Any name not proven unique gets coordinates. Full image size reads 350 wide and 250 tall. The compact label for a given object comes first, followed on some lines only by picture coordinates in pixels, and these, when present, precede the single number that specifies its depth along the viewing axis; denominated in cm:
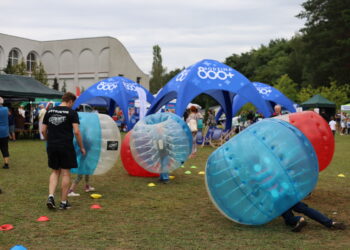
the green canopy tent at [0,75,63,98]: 1961
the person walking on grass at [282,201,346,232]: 530
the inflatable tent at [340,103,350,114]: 3032
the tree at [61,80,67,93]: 5044
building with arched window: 5275
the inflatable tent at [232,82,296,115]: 2216
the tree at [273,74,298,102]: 5394
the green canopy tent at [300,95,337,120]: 3006
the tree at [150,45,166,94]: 8006
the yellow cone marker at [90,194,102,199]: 733
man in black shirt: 624
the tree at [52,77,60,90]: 5059
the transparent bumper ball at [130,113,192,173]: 839
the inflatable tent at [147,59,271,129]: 1606
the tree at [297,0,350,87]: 3981
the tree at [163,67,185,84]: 8874
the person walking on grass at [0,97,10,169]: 1038
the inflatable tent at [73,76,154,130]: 2252
